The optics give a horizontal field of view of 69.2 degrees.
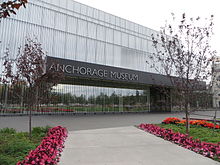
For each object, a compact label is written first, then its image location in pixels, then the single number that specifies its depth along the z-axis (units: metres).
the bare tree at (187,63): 6.93
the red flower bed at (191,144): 4.74
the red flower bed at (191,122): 9.63
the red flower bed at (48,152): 3.46
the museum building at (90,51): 18.55
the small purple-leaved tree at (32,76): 6.24
